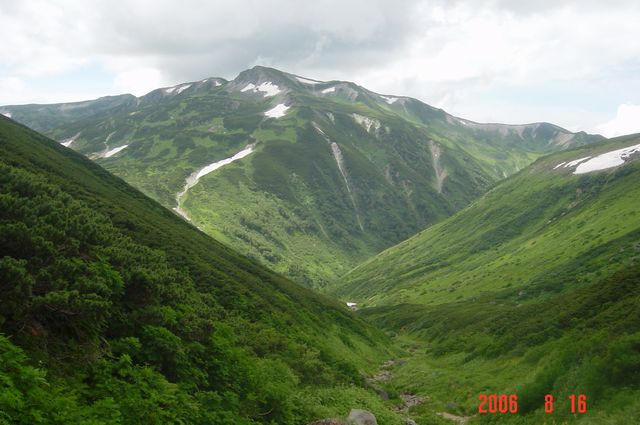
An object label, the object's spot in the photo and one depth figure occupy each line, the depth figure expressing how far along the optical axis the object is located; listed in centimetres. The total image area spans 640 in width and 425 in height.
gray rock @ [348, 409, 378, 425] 2468
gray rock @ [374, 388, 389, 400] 3844
